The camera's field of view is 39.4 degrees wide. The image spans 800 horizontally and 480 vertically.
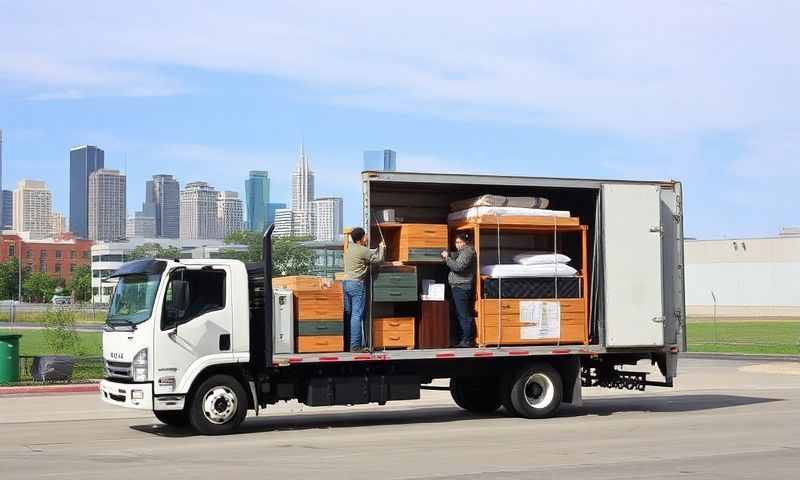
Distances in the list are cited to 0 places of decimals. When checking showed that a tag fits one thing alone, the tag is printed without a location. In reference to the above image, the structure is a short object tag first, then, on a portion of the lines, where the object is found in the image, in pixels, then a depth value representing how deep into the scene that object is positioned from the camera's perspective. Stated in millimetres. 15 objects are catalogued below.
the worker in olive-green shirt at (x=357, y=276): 16641
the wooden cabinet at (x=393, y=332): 16938
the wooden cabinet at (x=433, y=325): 17312
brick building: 184500
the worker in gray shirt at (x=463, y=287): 17469
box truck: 15805
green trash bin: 24016
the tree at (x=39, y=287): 145212
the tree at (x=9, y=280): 150375
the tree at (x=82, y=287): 153250
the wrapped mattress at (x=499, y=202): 17797
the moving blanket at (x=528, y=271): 17797
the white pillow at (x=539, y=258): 18062
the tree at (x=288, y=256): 58875
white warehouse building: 99062
